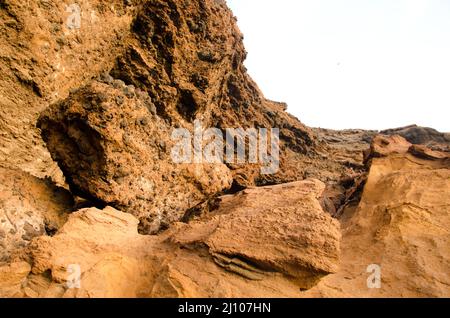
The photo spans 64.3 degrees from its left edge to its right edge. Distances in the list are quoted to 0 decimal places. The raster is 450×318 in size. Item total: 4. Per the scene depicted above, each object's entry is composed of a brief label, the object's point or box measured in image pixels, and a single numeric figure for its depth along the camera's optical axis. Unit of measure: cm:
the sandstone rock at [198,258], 280
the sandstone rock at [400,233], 330
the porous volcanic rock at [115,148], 448
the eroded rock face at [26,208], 392
